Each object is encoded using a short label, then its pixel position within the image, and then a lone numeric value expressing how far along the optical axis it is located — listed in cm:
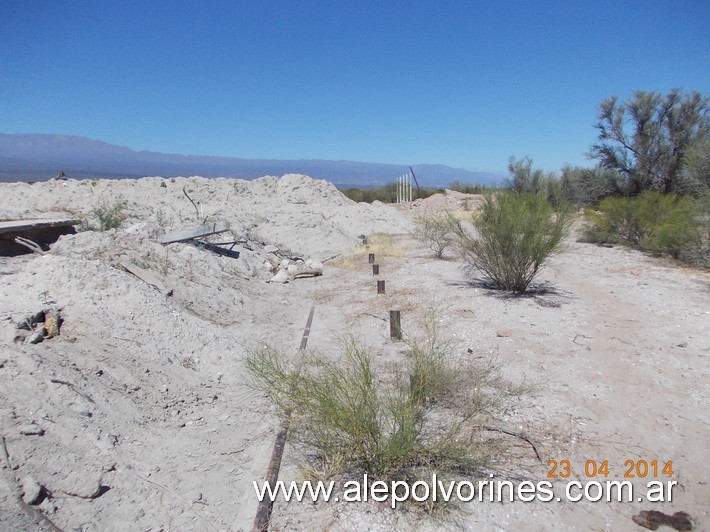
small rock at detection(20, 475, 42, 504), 285
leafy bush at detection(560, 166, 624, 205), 1759
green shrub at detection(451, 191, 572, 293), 785
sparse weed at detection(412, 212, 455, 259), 1200
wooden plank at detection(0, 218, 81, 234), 769
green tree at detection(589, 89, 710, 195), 1573
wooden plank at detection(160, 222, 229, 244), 1038
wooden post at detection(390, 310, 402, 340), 618
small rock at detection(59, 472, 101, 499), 308
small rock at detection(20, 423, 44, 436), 334
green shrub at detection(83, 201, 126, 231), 1043
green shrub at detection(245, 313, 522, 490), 338
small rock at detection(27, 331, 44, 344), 454
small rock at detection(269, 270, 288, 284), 1062
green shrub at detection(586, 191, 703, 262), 1013
